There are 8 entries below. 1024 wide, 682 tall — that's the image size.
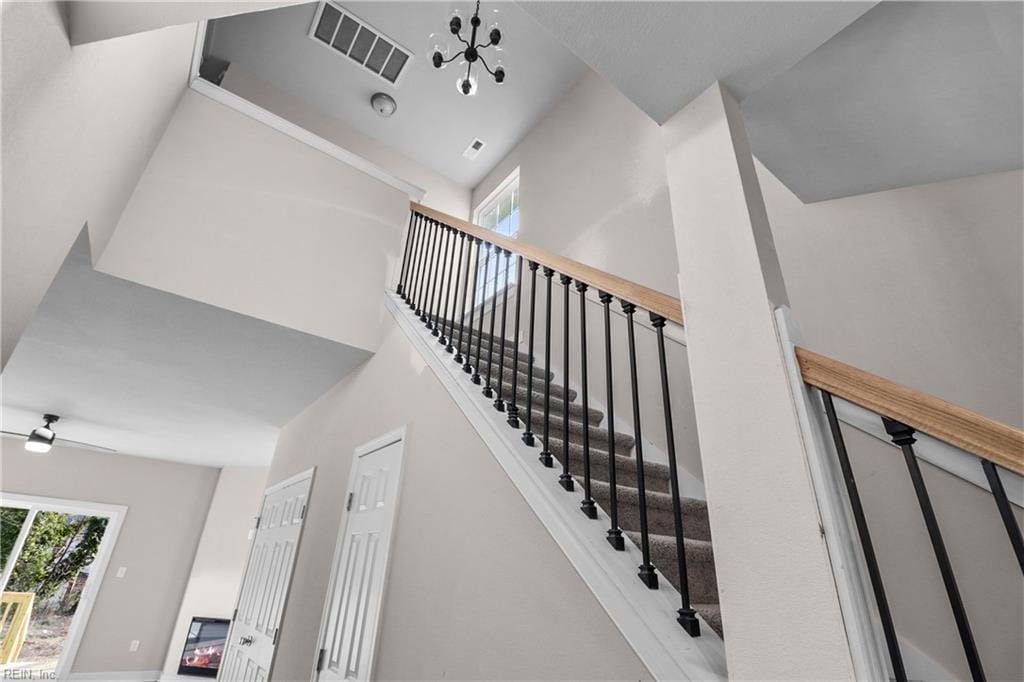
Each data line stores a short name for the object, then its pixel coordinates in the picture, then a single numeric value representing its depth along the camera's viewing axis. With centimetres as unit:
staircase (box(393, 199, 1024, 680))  81
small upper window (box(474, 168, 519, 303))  543
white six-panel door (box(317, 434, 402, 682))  222
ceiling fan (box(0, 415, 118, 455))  486
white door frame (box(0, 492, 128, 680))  571
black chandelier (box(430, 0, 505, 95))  308
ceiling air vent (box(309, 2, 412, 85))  447
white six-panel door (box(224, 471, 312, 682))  328
